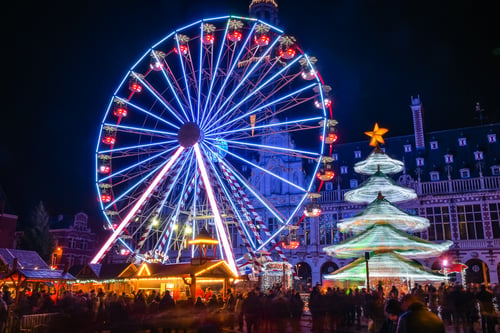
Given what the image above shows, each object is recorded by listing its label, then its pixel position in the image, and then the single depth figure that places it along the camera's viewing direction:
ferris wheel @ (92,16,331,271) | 24.69
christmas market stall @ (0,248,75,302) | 21.94
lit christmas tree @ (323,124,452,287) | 20.34
